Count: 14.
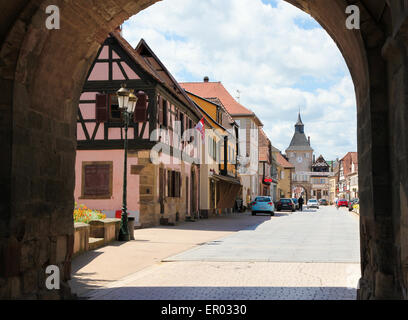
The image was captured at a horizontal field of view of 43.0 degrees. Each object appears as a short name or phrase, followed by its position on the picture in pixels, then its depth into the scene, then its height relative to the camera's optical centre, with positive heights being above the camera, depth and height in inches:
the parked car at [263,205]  1448.9 -16.3
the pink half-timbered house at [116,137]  842.2 +101.8
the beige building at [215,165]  1286.9 +96.1
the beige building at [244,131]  2050.9 +293.6
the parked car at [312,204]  2536.4 -24.0
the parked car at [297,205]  2189.8 -27.1
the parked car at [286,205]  1865.2 -20.9
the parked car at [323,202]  3994.1 -22.4
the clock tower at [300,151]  5073.8 +473.9
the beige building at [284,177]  3527.6 +153.5
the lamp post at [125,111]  582.9 +104.1
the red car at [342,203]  2762.3 -20.6
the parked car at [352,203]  2001.5 -15.7
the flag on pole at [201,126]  1054.7 +149.8
